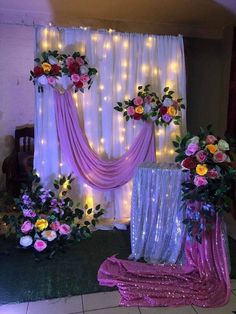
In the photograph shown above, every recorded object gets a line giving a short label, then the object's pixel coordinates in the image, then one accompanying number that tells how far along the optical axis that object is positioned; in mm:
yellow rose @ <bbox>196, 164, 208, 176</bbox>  2023
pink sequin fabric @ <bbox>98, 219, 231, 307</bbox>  1937
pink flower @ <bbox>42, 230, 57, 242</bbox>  2455
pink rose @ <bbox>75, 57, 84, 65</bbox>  2703
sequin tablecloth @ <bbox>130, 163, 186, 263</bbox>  2342
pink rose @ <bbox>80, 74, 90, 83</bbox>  2719
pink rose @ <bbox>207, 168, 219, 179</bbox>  2045
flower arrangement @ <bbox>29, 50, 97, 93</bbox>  2635
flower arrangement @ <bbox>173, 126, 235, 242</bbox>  2041
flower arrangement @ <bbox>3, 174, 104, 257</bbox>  2471
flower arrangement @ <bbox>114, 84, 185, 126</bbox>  2916
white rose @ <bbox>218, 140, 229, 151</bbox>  2049
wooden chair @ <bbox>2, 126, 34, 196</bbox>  3686
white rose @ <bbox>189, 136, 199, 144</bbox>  2077
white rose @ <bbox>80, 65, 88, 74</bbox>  2712
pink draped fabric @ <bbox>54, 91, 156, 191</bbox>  2801
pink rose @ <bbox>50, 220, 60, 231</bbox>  2518
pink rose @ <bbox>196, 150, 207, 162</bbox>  2039
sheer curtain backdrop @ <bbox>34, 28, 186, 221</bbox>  2799
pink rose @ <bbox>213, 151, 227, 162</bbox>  2031
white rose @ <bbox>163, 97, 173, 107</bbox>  2914
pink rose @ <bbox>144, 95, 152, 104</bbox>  2920
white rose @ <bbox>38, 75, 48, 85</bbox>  2635
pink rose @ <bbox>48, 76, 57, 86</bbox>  2646
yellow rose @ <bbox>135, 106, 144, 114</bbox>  2902
